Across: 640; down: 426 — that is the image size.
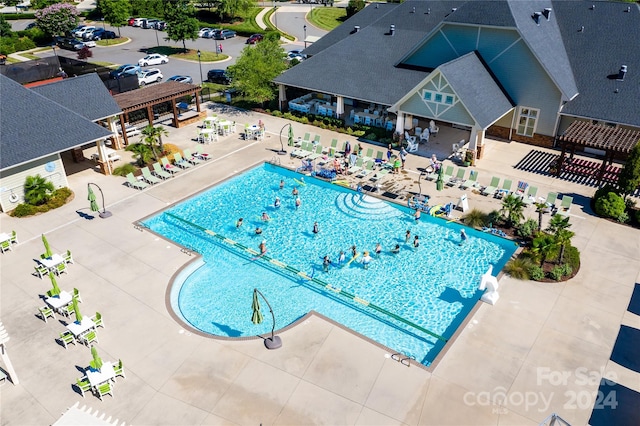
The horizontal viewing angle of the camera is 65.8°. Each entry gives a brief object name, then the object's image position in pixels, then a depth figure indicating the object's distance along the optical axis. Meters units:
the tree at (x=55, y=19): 67.75
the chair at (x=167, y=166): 33.22
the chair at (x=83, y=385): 17.14
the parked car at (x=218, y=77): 51.56
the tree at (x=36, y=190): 28.50
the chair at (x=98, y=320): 19.95
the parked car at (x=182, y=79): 49.32
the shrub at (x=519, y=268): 23.00
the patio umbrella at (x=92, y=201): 26.83
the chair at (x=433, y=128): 37.33
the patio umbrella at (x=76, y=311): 19.21
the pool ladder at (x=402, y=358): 18.55
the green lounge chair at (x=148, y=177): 32.03
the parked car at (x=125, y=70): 52.03
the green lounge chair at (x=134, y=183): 31.25
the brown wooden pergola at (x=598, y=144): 29.67
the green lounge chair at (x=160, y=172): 32.47
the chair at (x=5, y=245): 25.11
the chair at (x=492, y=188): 30.00
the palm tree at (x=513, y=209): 26.58
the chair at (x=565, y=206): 27.61
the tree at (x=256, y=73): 41.69
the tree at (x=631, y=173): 26.34
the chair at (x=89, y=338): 19.20
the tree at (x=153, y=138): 33.53
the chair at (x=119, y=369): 17.75
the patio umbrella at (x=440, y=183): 30.30
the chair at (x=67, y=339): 19.30
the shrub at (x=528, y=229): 25.83
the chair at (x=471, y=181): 30.67
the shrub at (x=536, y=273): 22.77
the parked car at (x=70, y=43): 67.00
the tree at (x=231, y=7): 79.31
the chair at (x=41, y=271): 23.18
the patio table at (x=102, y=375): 17.03
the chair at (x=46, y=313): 20.62
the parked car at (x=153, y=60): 58.22
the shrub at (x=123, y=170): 32.91
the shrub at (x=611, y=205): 27.03
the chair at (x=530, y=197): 28.89
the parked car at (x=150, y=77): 50.72
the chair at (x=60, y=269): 23.38
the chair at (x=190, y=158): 34.62
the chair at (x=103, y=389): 17.03
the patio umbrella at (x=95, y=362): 16.83
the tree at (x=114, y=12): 71.81
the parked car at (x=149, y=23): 78.19
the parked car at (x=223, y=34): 72.12
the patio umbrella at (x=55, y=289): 20.45
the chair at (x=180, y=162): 34.09
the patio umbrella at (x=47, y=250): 22.70
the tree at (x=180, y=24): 61.44
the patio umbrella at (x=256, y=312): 18.57
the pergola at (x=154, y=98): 36.44
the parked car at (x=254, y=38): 68.25
